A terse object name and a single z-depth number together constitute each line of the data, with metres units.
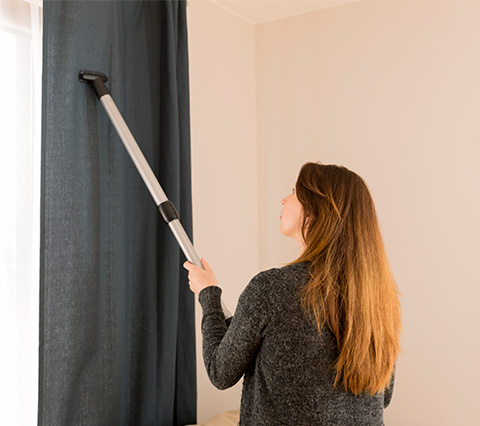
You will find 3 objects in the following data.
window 1.73
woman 1.30
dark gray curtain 1.82
